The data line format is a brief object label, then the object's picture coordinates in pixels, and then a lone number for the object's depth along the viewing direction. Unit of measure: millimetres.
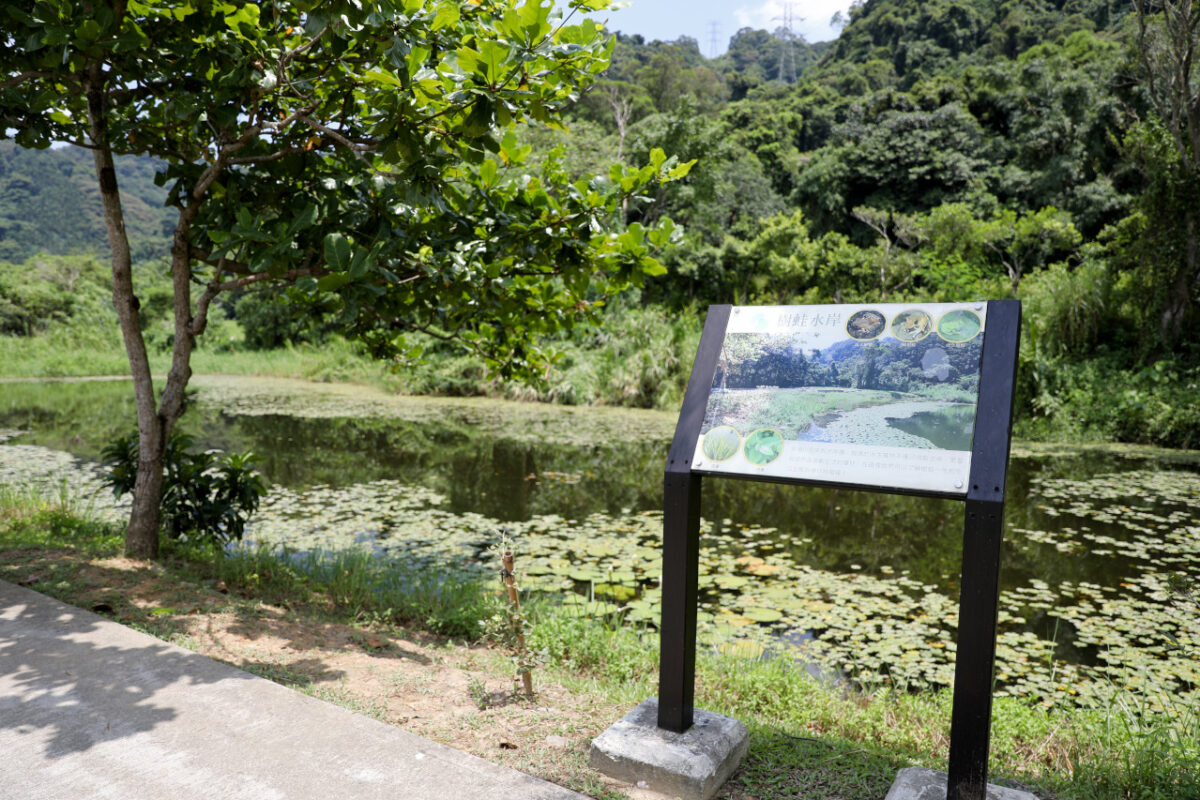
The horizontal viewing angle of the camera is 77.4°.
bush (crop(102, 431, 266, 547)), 4223
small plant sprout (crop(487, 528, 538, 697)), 2436
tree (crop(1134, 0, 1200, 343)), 10055
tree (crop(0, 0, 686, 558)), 2492
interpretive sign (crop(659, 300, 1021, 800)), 1698
